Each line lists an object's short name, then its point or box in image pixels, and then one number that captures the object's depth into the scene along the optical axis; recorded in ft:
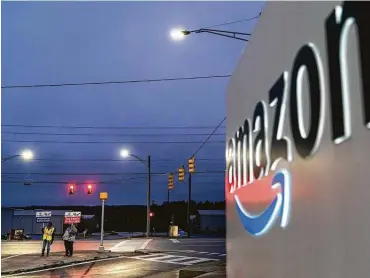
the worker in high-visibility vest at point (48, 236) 74.28
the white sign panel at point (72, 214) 106.19
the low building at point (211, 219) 240.32
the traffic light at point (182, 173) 102.68
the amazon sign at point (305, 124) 8.45
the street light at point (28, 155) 87.66
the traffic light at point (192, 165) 92.63
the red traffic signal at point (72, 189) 120.57
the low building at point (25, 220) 213.87
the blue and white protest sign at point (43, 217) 123.75
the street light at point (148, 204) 139.23
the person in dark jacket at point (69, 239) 72.28
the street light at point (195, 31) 42.46
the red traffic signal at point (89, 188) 118.01
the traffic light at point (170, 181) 123.24
